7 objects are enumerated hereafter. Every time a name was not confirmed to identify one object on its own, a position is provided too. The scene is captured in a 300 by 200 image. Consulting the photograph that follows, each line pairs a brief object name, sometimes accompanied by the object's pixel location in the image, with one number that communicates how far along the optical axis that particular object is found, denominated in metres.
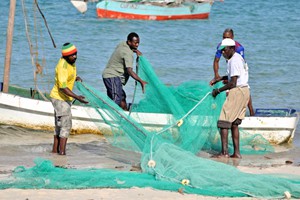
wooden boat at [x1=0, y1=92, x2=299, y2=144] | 20.53
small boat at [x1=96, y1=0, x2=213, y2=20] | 62.97
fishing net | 14.70
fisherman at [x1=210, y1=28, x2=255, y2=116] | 18.99
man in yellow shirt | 17.00
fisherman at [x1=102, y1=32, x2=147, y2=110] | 19.09
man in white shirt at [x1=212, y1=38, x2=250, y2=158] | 17.45
